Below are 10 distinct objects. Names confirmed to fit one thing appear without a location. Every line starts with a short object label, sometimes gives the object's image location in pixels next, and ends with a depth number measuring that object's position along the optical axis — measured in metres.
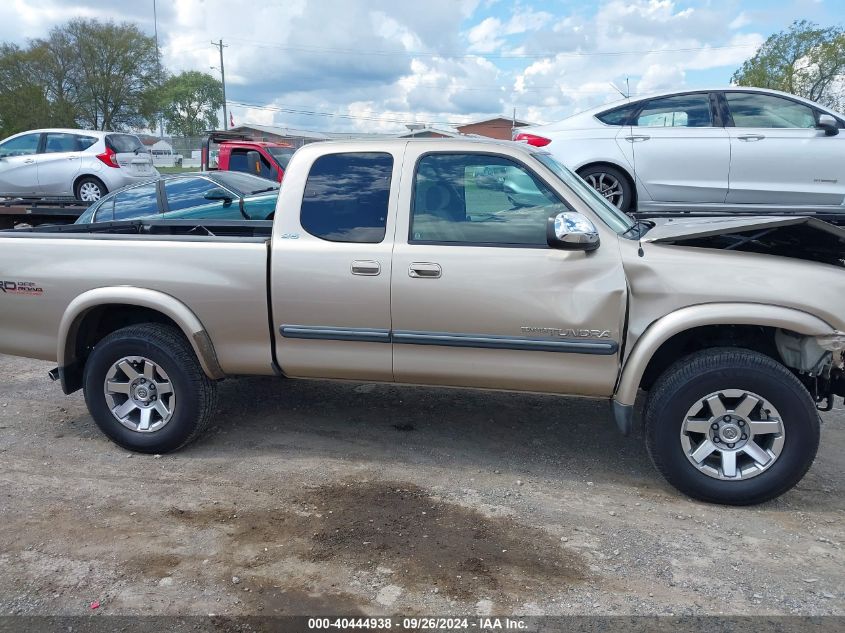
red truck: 13.59
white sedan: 7.22
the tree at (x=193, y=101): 82.56
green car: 8.52
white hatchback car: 14.16
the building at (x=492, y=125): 38.66
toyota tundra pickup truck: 3.63
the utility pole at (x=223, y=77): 55.49
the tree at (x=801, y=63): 32.41
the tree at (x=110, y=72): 48.28
